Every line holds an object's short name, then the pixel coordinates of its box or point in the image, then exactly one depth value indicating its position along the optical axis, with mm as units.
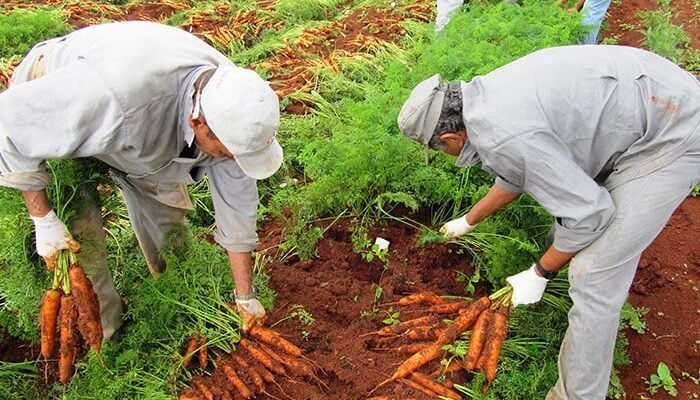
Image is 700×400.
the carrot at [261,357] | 3148
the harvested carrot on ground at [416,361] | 3059
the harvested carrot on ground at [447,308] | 3393
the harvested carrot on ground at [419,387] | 2955
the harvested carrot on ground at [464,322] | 3165
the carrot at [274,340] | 3234
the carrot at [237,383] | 3039
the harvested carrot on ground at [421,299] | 3484
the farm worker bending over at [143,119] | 2305
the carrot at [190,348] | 3149
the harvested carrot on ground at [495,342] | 2977
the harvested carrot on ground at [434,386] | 2947
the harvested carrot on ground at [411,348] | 3215
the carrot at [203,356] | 3172
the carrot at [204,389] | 3012
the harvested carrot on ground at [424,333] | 3252
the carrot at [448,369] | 3062
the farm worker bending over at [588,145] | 2500
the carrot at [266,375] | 3115
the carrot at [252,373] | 3090
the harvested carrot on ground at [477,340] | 3029
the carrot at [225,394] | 3029
